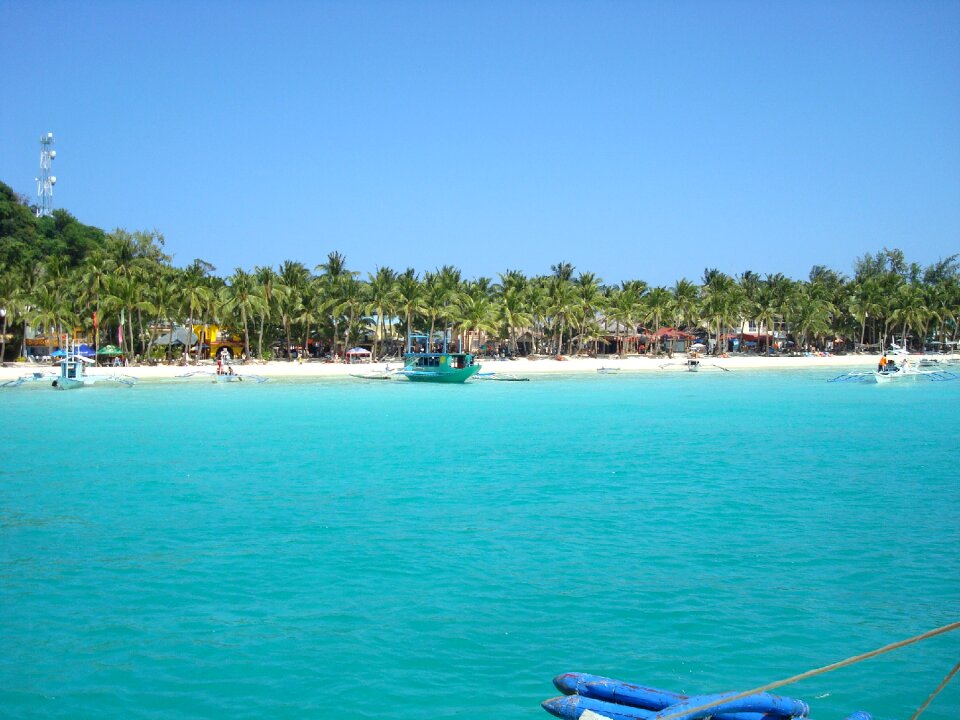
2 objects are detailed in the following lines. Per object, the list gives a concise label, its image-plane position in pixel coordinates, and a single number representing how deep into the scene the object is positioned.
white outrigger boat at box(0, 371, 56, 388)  42.74
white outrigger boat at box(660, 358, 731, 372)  62.72
